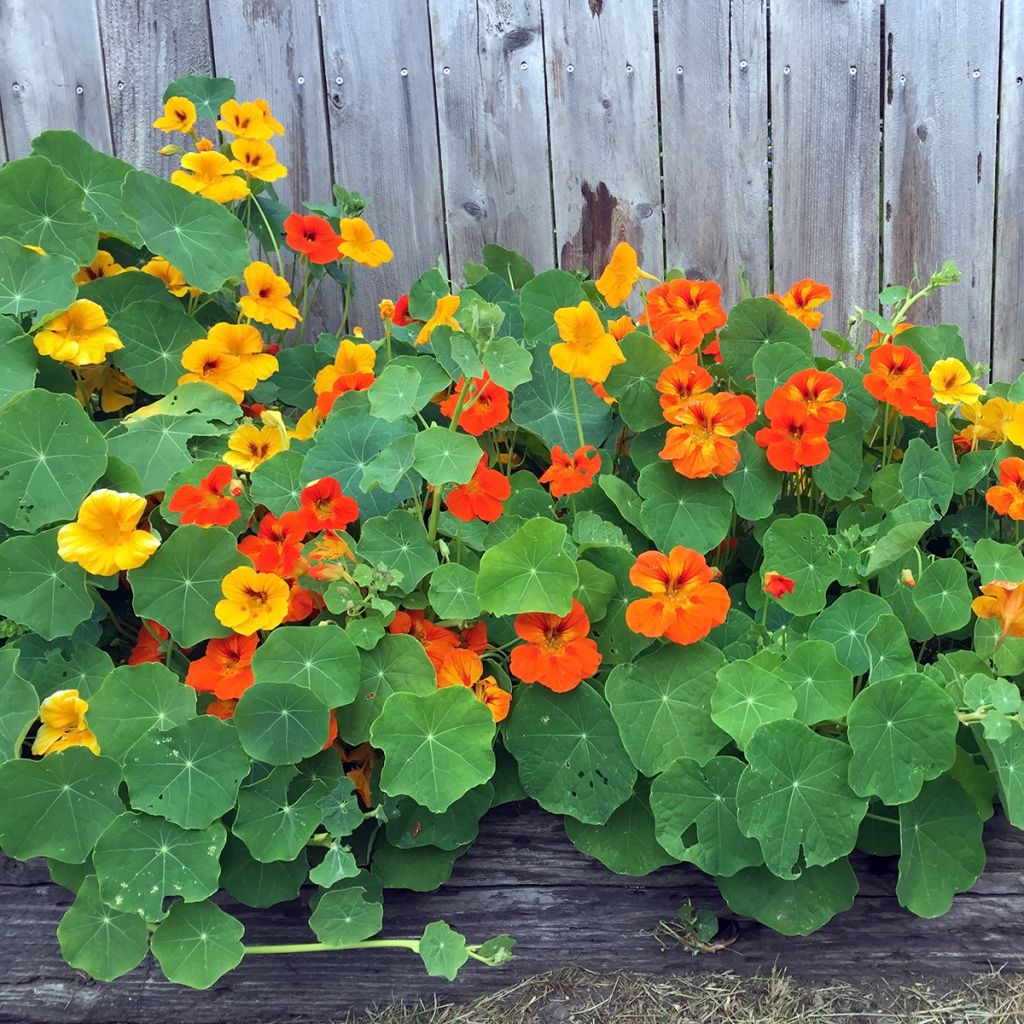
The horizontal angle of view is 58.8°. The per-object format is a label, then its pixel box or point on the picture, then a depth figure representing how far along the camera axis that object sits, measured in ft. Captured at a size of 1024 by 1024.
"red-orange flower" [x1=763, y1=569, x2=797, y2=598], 4.30
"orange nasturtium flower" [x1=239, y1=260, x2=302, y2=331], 5.55
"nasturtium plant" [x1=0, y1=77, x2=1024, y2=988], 4.13
